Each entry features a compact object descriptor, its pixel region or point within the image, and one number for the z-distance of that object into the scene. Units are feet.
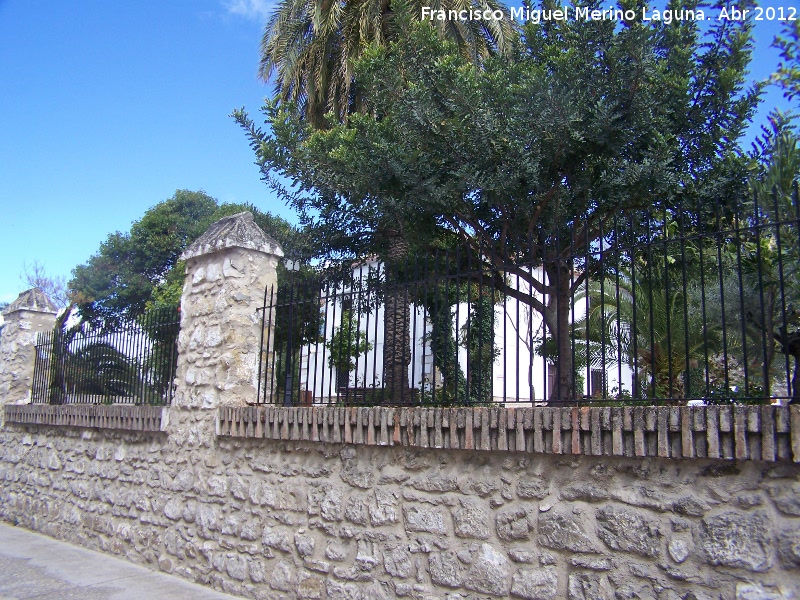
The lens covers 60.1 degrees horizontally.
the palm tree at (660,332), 28.45
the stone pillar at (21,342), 32.55
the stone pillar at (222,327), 19.93
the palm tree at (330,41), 41.86
